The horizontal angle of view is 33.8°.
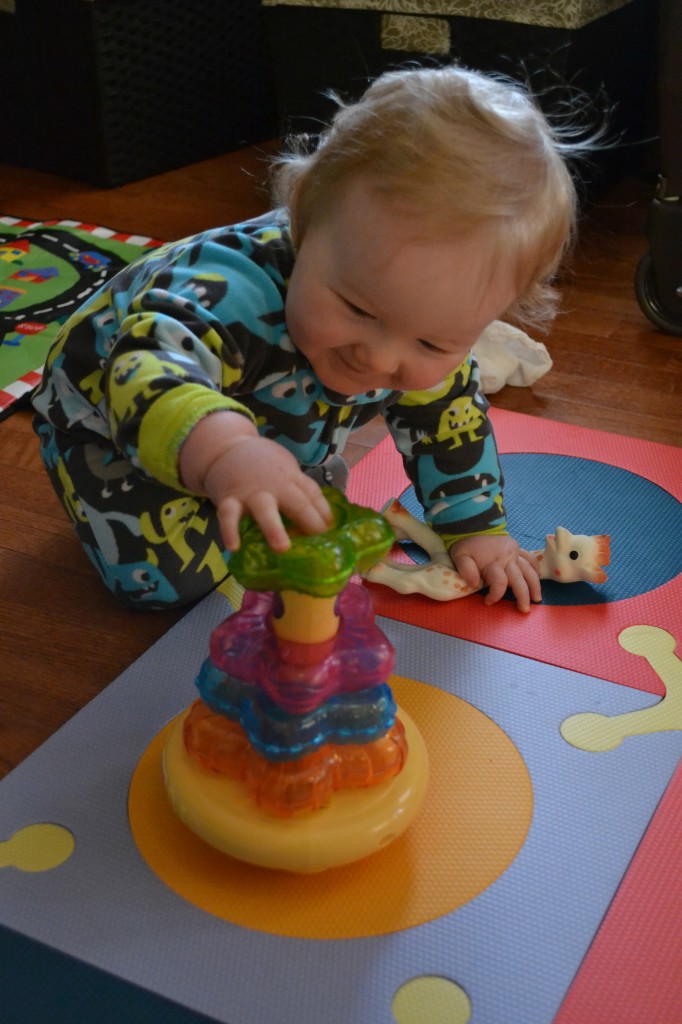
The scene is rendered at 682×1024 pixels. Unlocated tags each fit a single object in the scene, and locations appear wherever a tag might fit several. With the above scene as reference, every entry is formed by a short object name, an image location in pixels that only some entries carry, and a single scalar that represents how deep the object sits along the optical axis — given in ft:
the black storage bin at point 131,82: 6.51
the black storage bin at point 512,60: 5.48
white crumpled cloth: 4.53
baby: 2.30
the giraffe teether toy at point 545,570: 3.29
